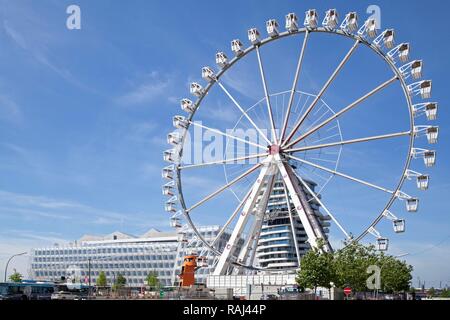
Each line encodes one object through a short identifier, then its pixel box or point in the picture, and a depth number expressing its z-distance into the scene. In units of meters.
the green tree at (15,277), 143.56
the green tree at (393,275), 79.56
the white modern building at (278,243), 141.25
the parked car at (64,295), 64.14
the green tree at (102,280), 154.91
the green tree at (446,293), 114.12
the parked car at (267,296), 49.73
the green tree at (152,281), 146.93
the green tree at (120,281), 148.75
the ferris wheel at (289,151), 51.88
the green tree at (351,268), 62.22
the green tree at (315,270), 57.41
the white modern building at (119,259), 171.88
